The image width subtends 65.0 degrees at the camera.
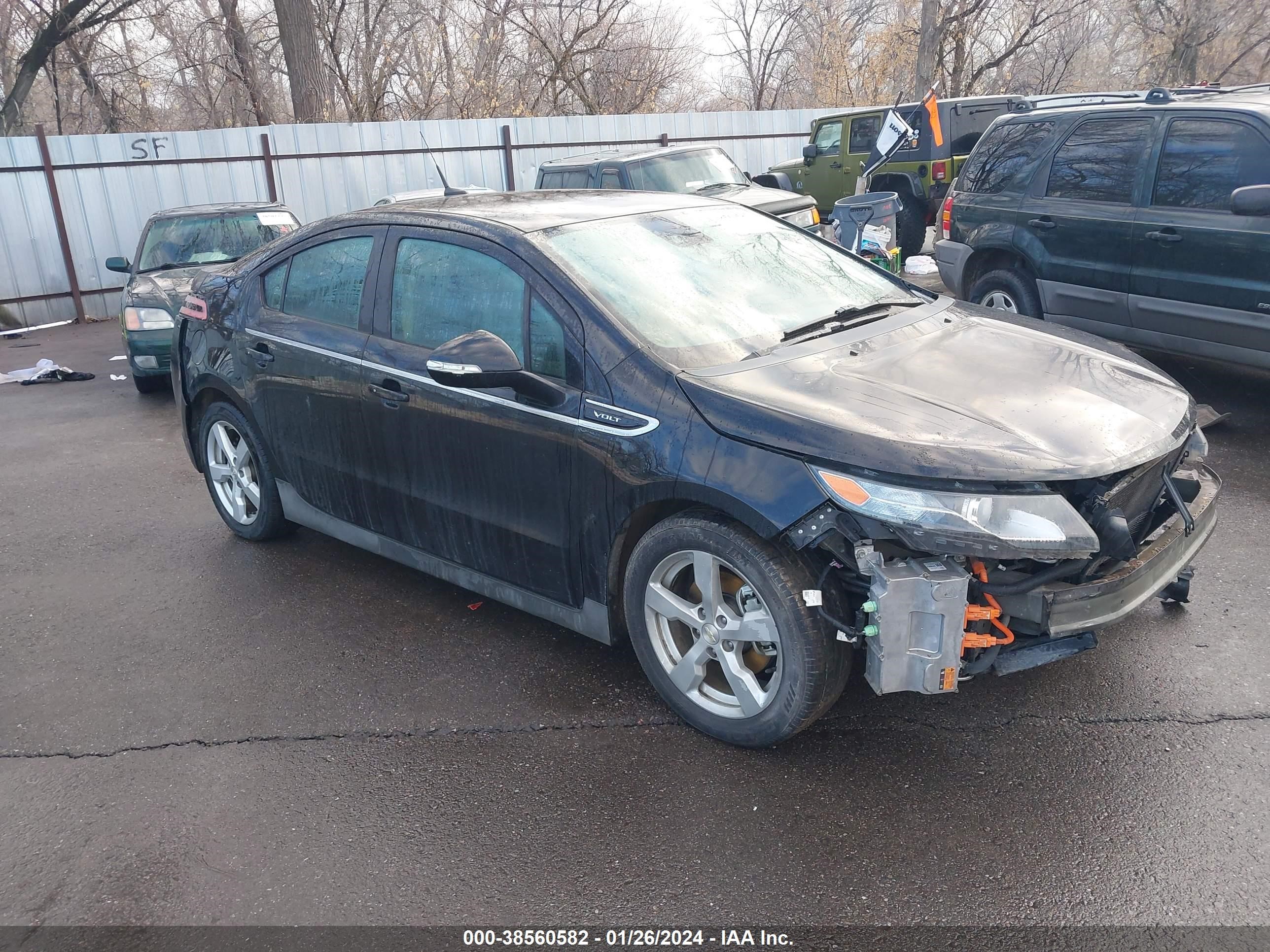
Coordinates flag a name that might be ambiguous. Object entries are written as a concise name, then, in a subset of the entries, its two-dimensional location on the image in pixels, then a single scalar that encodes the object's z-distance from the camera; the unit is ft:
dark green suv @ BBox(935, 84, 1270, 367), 19.60
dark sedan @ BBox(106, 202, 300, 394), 30.17
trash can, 32.48
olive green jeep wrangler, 42.88
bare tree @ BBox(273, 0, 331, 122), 58.95
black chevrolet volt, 9.39
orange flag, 37.96
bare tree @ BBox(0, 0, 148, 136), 68.13
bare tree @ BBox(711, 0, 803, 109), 111.96
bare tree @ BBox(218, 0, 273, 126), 73.51
